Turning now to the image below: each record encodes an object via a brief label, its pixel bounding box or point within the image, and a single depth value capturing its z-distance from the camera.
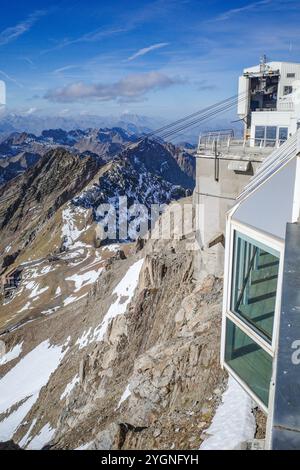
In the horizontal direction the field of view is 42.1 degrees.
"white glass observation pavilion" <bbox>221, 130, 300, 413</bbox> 7.49
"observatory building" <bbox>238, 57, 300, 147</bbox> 38.56
